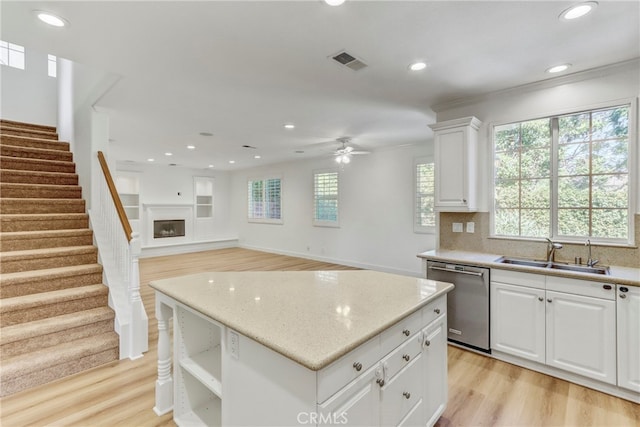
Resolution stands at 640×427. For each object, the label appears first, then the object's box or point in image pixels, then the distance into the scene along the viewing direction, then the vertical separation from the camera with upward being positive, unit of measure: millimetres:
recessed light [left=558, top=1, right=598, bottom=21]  1748 +1220
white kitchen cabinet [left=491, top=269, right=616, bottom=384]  2223 -896
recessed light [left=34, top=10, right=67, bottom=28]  1862 +1253
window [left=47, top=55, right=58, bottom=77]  5500 +2717
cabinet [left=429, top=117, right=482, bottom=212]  3094 +515
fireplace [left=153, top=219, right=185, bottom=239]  8211 -430
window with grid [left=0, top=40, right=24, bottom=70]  5207 +2803
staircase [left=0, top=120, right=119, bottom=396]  2418 -627
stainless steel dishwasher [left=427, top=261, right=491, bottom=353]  2762 -873
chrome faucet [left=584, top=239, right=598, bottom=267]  2570 -425
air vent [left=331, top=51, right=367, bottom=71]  2334 +1240
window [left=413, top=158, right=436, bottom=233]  5410 +282
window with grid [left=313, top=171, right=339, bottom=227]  6977 +348
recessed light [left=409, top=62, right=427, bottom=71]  2463 +1238
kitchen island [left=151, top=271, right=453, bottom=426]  1117 -616
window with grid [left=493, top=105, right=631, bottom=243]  2586 +339
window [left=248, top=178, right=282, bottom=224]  8422 +381
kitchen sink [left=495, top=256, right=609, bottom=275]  2447 -477
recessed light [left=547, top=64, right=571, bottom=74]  2506 +1234
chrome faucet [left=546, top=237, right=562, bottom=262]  2761 -354
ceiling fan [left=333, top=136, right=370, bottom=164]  4977 +1047
